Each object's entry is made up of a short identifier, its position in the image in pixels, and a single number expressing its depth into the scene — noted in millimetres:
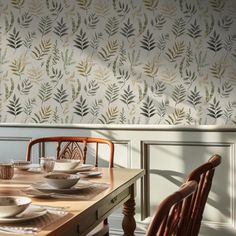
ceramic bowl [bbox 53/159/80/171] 1862
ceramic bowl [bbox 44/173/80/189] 1475
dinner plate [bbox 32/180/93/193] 1456
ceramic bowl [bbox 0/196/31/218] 1097
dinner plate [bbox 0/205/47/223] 1107
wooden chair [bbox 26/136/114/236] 2256
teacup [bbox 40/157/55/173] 1799
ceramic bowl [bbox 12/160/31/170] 1930
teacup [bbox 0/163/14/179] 1729
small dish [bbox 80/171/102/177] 1799
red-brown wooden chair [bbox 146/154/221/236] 966
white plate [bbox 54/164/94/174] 1830
